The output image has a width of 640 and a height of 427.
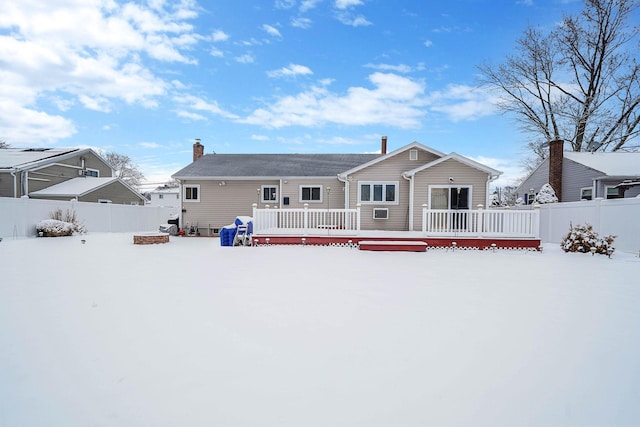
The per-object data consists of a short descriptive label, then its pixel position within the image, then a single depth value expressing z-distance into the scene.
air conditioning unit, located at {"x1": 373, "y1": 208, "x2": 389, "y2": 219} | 13.48
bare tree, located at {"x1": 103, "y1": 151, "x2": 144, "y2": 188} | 42.09
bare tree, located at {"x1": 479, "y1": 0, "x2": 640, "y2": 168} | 19.88
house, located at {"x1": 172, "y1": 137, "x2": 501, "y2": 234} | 12.84
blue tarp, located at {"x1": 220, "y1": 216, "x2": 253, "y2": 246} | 11.92
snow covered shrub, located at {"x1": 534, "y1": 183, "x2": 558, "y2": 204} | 15.47
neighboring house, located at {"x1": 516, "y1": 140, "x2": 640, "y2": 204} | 16.05
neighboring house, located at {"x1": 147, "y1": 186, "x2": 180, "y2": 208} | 42.97
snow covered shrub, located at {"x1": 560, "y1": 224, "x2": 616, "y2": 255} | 9.58
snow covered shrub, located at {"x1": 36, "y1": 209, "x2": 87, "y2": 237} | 12.96
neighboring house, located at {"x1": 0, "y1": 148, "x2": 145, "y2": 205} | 18.41
